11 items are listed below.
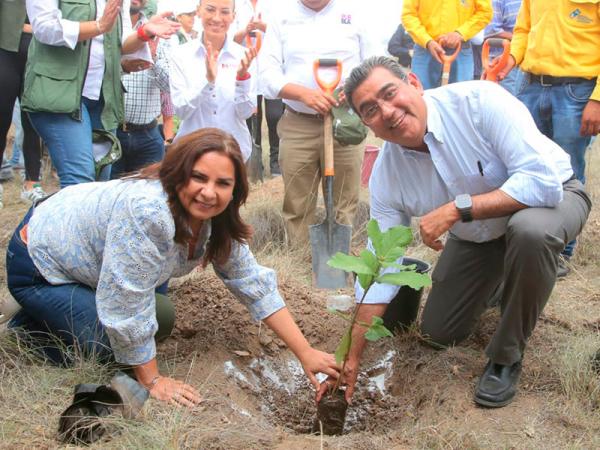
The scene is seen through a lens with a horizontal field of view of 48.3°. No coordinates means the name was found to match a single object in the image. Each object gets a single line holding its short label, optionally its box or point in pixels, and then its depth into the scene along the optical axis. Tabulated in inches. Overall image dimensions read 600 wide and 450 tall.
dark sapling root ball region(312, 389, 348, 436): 109.7
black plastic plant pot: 128.0
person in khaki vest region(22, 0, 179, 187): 136.9
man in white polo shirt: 168.6
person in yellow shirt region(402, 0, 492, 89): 211.3
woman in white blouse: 170.7
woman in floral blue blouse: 95.3
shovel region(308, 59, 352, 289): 166.6
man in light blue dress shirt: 101.7
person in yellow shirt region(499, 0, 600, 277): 150.2
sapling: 88.4
